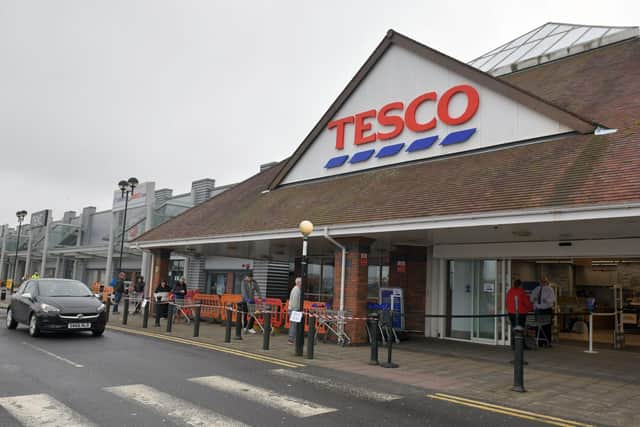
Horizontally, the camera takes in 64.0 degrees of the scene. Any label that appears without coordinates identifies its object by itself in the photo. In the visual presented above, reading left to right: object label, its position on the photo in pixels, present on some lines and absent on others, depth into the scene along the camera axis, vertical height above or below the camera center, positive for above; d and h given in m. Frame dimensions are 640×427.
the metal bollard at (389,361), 10.16 -1.51
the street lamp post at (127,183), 25.19 +4.46
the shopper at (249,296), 15.86 -0.53
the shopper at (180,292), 19.11 -0.61
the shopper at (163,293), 18.79 -0.66
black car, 12.57 -0.94
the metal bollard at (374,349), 10.37 -1.30
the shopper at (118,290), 21.61 -0.72
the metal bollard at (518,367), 8.23 -1.20
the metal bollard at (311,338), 10.99 -1.18
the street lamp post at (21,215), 37.50 +3.88
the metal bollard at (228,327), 13.22 -1.27
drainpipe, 13.42 +0.23
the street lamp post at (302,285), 11.30 -0.07
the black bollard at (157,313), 16.42 -1.23
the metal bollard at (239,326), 13.76 -1.28
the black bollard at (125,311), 17.03 -1.25
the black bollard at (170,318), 15.20 -1.27
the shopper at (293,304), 13.52 -0.60
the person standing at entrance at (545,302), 14.15 -0.23
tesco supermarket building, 10.41 +2.50
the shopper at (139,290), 21.88 -0.71
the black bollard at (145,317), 16.14 -1.34
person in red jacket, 12.69 -0.31
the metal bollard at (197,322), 14.27 -1.27
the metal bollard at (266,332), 12.12 -1.22
